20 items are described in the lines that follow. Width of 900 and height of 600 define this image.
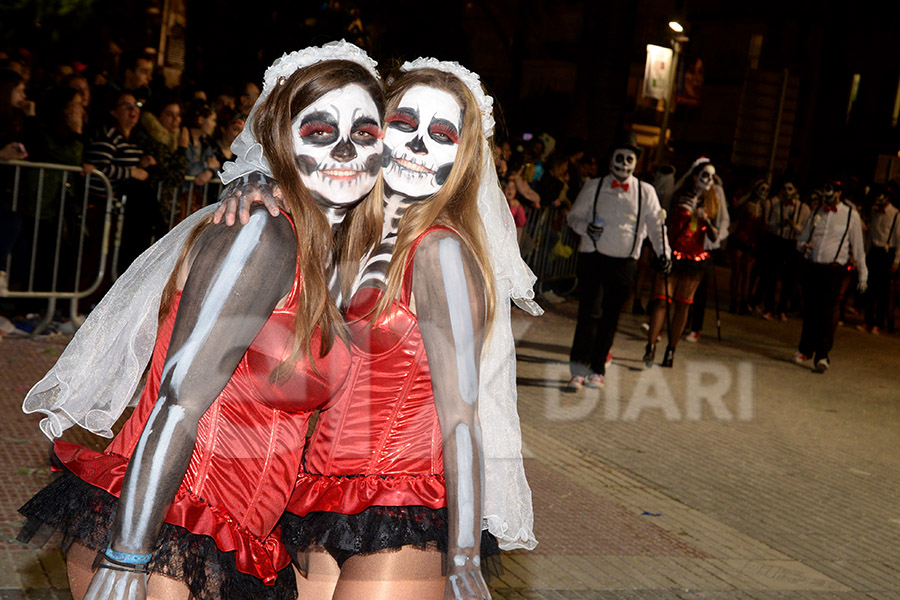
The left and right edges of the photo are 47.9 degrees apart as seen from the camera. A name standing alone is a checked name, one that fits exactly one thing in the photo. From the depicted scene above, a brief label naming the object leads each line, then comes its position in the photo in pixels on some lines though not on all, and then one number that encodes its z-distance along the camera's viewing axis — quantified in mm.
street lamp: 16359
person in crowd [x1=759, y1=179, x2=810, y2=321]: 15125
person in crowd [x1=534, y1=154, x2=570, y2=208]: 13202
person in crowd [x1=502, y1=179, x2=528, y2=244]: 11438
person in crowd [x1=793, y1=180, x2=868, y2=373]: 11117
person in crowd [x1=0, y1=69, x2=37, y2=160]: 7492
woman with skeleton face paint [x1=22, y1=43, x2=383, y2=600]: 2074
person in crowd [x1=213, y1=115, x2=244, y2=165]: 9077
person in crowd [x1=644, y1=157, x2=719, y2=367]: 9969
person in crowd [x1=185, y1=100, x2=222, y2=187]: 8742
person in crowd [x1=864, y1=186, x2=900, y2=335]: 14734
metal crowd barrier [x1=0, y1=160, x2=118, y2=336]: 7637
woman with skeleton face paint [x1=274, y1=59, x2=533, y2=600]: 2344
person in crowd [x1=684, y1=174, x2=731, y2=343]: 10266
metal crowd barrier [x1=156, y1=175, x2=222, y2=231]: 8469
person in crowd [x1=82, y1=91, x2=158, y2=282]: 8094
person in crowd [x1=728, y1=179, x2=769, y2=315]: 14852
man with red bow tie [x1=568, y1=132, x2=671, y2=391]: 8500
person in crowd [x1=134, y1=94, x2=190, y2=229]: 8367
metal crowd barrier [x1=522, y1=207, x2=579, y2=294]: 12758
